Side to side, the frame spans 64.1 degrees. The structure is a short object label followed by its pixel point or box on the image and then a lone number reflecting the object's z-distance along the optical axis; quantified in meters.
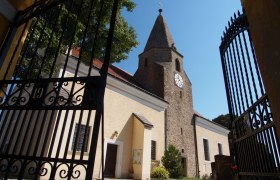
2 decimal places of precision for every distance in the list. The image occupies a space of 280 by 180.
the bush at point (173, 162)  17.58
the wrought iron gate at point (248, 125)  3.05
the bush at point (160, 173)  16.38
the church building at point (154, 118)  15.44
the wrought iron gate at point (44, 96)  2.70
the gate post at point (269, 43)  2.34
